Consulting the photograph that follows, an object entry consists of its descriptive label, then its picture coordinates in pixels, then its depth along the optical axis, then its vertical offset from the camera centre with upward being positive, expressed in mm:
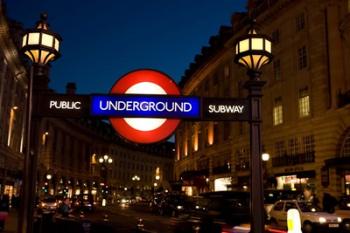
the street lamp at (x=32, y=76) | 7168 +1864
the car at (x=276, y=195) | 28656 +260
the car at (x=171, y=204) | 42219 -525
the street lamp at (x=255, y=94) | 7367 +1609
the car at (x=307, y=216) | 22641 -751
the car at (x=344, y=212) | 23594 -557
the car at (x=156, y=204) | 50084 -589
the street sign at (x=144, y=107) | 7000 +1331
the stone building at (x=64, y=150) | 56781 +10007
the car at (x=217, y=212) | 16750 -511
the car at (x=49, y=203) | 43134 -549
